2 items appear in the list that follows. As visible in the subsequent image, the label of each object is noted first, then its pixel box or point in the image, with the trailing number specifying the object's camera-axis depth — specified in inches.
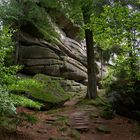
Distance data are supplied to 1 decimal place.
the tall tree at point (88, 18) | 376.3
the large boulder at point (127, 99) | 392.2
